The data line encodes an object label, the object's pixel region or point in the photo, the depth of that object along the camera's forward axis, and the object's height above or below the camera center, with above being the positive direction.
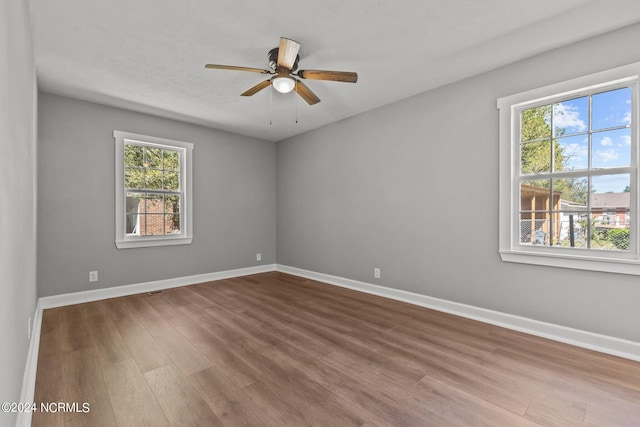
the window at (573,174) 2.33 +0.35
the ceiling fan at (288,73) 2.30 +1.23
